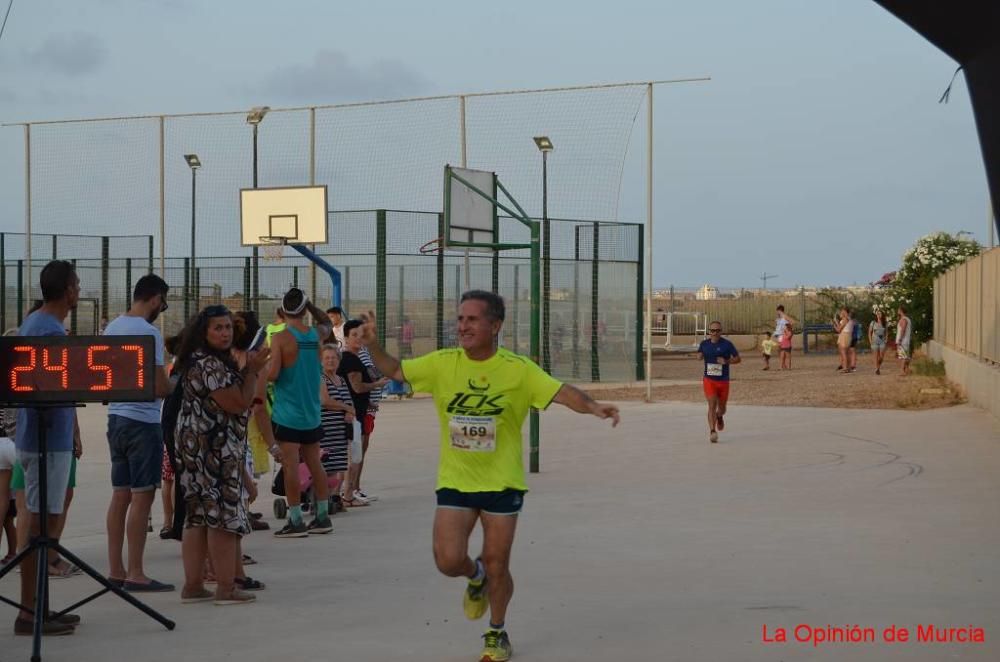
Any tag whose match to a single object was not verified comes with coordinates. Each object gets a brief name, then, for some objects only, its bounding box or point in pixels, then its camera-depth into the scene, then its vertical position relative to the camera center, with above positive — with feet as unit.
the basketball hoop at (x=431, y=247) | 90.89 +4.25
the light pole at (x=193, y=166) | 96.67 +9.98
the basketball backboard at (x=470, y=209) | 51.55 +3.90
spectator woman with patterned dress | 24.84 -2.29
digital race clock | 21.67 -0.91
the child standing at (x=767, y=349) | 120.61 -3.01
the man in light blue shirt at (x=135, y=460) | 26.13 -2.79
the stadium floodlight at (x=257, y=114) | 94.07 +13.22
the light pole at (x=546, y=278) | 92.17 +2.36
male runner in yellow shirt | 20.97 -1.91
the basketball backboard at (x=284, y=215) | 86.43 +5.95
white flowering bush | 128.77 +3.86
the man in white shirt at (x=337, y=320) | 50.37 -0.31
